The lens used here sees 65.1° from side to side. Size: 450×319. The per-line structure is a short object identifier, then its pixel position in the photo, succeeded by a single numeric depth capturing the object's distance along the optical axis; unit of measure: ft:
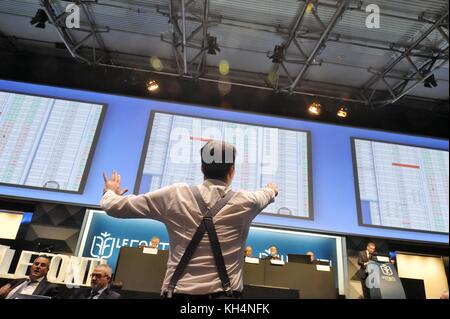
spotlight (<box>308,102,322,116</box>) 20.07
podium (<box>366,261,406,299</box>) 14.15
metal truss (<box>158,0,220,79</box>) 16.88
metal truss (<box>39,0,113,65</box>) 16.50
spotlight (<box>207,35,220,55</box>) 18.45
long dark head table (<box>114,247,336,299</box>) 12.85
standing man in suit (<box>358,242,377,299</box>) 16.78
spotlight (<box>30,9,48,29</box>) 16.21
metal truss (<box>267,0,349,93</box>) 16.24
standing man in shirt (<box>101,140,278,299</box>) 3.77
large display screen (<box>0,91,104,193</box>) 15.29
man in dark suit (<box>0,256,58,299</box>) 10.14
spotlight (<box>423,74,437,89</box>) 19.38
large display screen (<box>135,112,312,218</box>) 17.88
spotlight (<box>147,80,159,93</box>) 18.57
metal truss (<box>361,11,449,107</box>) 17.13
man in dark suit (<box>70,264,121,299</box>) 10.20
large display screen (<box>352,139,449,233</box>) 18.65
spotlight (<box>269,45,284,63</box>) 18.85
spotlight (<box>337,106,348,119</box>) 20.34
